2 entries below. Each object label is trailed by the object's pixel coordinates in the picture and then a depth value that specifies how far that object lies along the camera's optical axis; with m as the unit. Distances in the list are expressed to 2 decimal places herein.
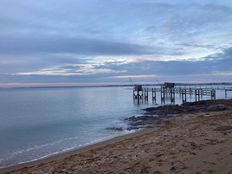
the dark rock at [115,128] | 15.16
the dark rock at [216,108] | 20.30
